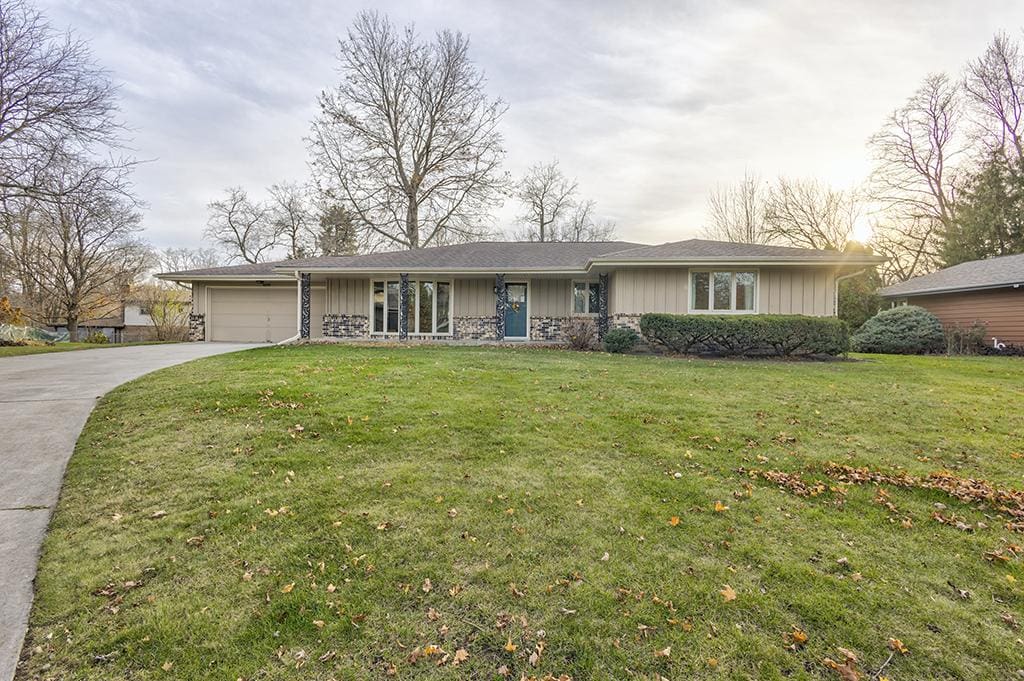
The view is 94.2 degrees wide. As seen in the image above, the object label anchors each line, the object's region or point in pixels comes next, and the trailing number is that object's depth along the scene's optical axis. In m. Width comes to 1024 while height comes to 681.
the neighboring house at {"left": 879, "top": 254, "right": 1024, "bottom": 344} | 15.54
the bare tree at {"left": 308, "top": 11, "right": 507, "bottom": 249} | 23.72
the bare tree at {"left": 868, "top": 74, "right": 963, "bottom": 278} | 25.80
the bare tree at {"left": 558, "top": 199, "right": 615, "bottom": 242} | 34.84
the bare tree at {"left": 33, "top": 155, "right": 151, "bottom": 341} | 22.44
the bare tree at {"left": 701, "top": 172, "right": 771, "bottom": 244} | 29.39
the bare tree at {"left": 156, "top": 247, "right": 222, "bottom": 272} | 35.03
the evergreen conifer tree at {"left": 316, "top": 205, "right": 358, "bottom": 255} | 26.25
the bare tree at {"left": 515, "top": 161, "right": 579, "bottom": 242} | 32.38
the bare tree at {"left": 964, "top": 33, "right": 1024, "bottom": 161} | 23.44
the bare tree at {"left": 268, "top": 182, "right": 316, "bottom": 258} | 31.83
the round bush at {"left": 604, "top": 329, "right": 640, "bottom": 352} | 12.75
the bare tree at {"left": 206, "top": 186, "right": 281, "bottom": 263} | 32.41
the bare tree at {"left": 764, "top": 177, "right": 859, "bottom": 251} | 27.45
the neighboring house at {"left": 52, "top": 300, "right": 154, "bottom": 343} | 27.09
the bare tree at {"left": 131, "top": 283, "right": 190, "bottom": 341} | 22.39
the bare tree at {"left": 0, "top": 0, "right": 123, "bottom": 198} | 10.02
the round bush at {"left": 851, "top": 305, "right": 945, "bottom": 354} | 15.39
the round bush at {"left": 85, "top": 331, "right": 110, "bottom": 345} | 20.36
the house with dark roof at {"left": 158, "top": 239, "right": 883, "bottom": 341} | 13.65
